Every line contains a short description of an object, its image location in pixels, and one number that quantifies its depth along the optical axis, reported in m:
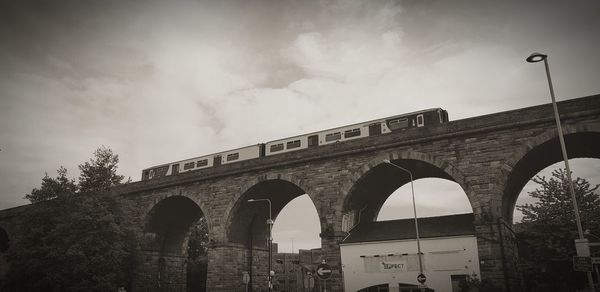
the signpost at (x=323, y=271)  13.06
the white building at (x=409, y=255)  21.33
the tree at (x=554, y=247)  23.52
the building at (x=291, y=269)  50.38
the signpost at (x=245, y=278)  26.52
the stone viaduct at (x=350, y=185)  20.47
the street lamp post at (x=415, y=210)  20.22
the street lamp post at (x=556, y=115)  12.21
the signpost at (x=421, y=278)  19.78
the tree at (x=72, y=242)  25.98
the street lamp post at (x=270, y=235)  26.99
